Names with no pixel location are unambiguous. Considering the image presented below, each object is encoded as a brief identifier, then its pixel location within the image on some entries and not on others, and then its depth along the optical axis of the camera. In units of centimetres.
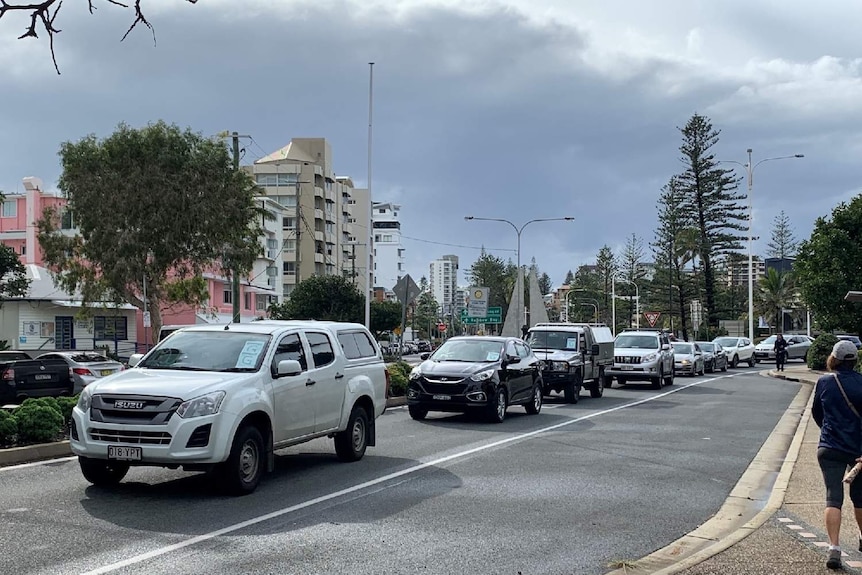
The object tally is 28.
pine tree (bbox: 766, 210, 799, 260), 10396
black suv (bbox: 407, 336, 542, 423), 1758
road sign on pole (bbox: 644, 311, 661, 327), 5256
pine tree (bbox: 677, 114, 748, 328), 7275
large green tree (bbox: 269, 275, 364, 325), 5038
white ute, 905
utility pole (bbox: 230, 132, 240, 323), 3228
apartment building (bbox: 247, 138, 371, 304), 9506
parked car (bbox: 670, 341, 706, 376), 3922
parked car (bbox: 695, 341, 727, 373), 4388
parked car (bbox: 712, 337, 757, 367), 5016
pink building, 6512
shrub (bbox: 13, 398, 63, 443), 1269
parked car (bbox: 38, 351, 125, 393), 2436
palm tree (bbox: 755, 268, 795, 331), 9262
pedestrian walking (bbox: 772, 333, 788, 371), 4166
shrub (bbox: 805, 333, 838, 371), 3888
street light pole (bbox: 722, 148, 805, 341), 5372
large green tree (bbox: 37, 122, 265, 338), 3788
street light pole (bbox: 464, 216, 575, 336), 3803
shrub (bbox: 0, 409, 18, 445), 1241
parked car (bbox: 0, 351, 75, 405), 1927
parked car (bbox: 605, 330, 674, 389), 3077
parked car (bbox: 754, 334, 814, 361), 5431
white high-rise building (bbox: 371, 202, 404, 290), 15200
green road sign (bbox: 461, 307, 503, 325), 4826
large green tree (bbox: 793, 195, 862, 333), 2575
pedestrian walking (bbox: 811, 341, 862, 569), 701
